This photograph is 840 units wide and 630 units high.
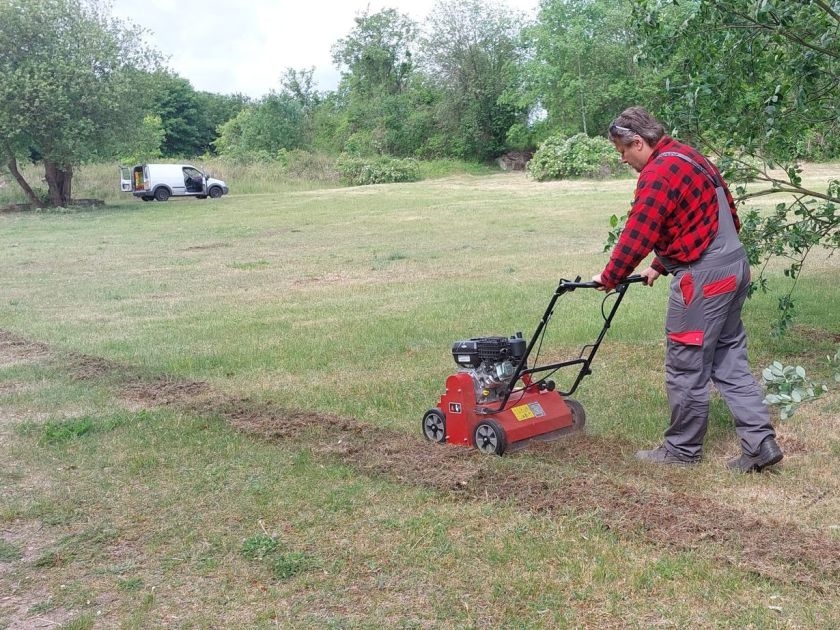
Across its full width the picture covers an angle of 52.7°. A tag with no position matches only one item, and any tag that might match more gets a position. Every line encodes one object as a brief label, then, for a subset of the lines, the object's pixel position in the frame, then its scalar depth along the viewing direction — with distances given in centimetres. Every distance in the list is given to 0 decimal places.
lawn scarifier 550
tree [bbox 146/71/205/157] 7206
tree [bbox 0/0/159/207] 3128
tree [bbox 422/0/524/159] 5978
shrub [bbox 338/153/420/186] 4775
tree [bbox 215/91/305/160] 6191
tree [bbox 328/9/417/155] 6631
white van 3981
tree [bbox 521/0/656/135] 5347
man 486
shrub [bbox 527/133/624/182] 4041
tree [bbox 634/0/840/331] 604
